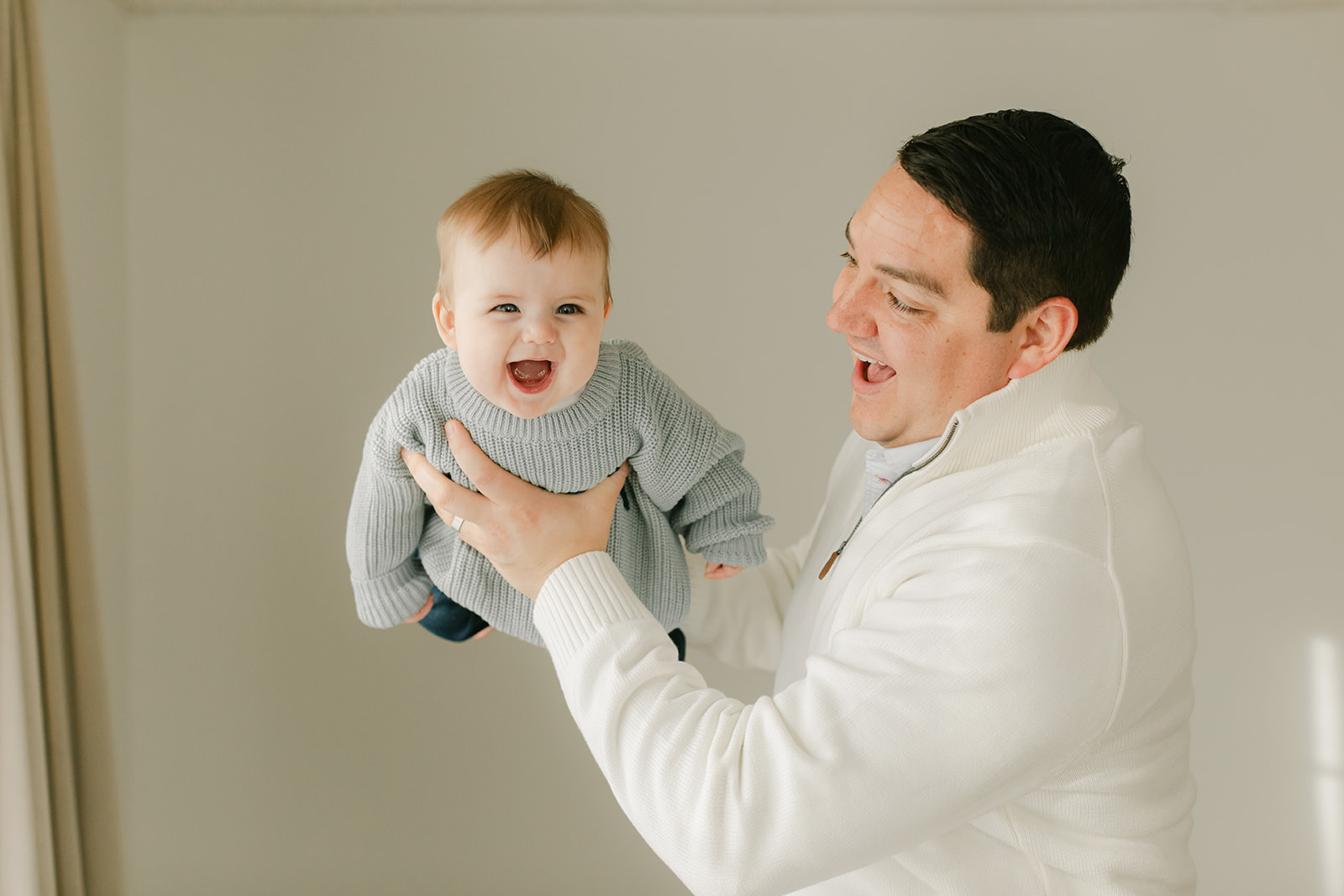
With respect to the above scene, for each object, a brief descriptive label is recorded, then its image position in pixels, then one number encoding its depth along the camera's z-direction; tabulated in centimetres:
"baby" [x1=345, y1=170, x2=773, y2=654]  119
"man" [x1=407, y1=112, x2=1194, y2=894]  93
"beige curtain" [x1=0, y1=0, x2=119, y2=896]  161
